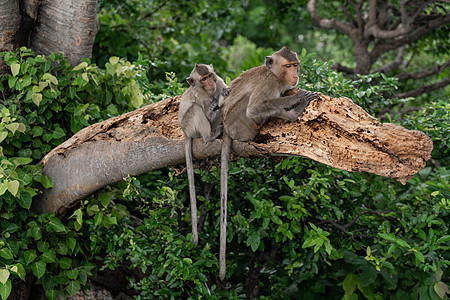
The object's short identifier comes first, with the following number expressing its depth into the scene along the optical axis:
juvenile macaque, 5.74
